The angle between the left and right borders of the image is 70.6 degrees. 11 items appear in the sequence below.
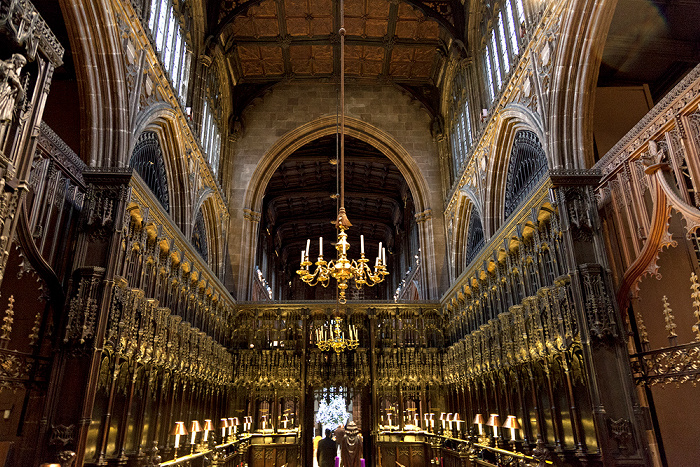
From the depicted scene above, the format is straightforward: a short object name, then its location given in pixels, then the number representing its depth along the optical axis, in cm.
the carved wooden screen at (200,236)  1622
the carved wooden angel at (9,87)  492
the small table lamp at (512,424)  1012
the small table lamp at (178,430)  1077
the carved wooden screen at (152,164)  1177
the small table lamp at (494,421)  1077
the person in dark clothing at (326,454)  865
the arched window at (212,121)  1756
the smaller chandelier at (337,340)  1606
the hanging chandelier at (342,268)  897
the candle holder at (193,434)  1148
